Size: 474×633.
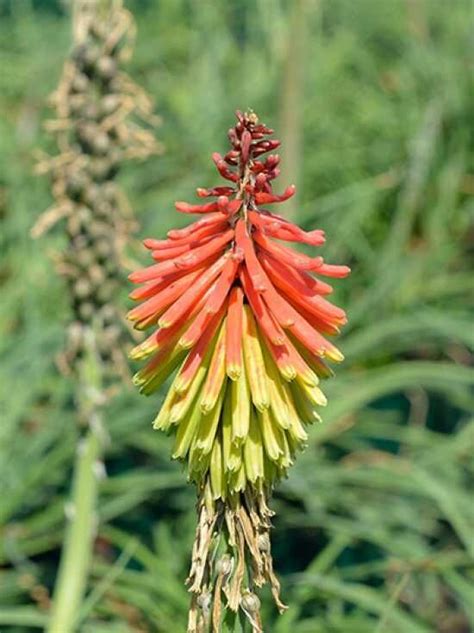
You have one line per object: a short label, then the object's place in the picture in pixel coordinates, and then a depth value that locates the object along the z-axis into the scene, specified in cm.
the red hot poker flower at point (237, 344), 58
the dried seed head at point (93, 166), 93
